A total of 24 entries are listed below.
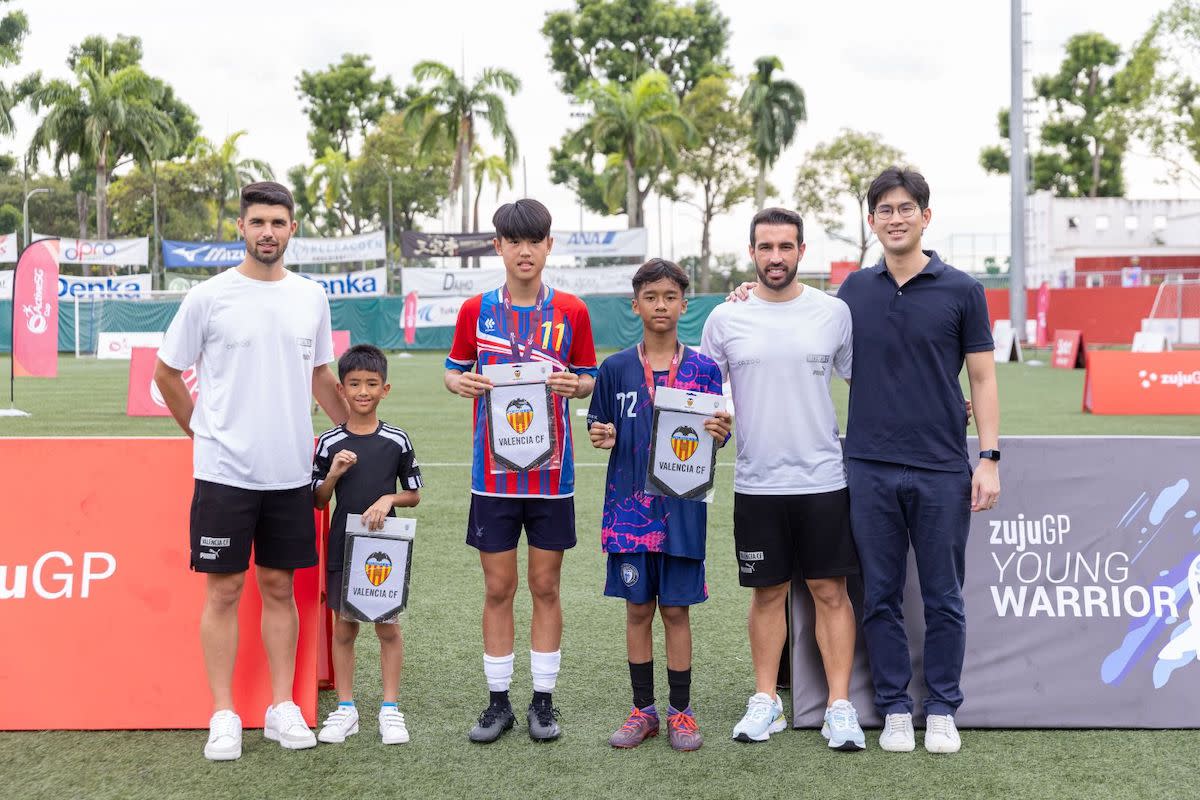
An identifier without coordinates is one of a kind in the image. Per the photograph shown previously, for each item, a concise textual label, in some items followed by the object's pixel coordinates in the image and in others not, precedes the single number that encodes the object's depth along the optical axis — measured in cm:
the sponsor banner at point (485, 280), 4122
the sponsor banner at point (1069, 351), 2698
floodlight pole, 3164
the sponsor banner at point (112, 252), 4050
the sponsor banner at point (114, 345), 3281
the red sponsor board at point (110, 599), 436
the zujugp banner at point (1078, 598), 437
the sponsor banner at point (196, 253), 4338
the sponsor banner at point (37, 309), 1561
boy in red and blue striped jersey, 421
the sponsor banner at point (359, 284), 4084
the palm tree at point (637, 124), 4447
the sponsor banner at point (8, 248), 3994
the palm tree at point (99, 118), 4266
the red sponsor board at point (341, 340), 2303
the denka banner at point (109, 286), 3809
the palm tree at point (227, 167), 5588
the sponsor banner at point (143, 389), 1524
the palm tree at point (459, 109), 4319
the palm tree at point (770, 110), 4938
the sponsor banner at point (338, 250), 4309
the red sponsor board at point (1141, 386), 1641
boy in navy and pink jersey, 416
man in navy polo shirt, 405
